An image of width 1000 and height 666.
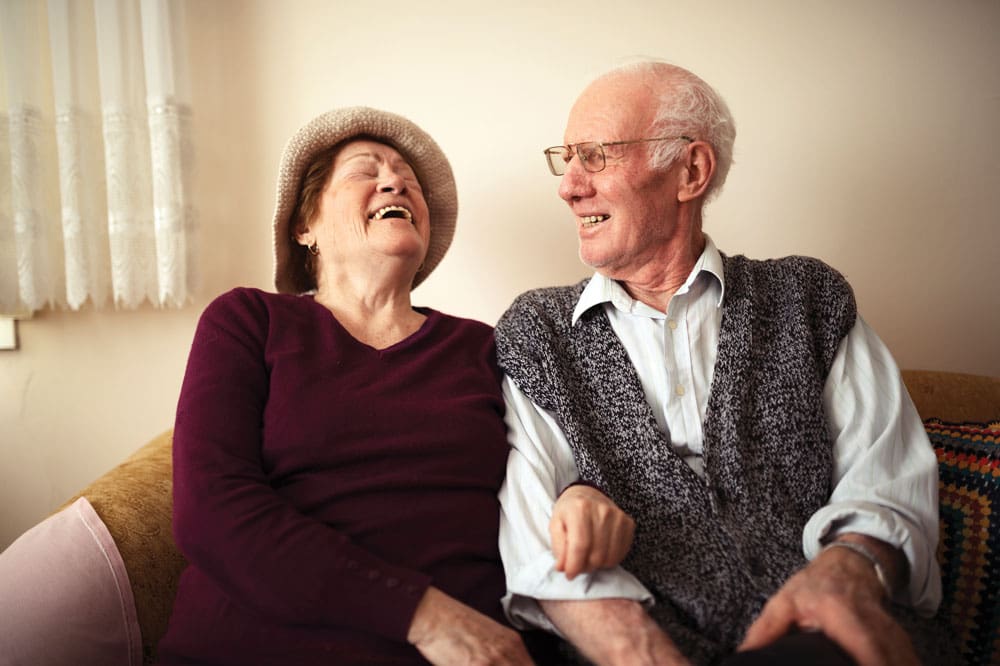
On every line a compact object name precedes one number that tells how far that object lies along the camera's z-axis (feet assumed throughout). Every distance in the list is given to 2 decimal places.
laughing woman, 3.31
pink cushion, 3.50
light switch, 5.70
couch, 3.97
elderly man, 3.36
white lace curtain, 5.31
